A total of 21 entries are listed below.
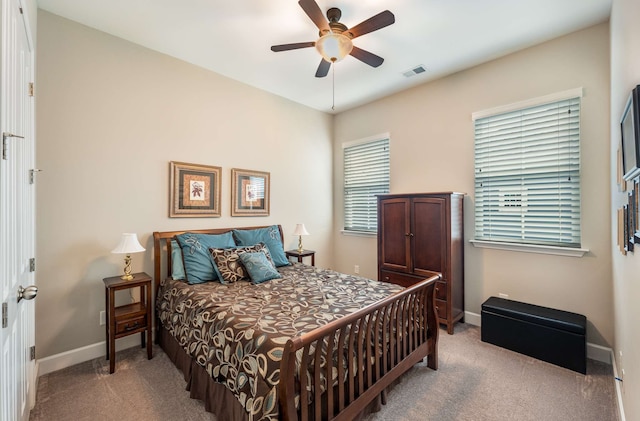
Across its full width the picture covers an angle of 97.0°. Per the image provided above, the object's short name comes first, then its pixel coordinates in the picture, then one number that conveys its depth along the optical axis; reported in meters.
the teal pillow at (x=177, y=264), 2.95
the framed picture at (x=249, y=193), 3.78
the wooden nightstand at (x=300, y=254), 4.09
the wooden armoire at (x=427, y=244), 3.26
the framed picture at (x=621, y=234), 1.80
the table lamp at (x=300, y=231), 4.16
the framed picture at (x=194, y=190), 3.23
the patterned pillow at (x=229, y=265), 2.87
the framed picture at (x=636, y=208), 1.30
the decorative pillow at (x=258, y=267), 2.89
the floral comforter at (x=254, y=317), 1.54
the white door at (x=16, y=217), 1.20
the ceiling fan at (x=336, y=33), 2.08
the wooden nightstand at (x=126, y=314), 2.45
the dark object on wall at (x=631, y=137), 1.15
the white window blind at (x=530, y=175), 2.83
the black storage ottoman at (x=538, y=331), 2.46
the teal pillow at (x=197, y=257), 2.84
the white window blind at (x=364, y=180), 4.49
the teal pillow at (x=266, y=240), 3.50
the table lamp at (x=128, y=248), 2.58
